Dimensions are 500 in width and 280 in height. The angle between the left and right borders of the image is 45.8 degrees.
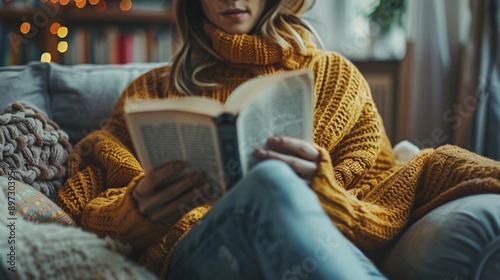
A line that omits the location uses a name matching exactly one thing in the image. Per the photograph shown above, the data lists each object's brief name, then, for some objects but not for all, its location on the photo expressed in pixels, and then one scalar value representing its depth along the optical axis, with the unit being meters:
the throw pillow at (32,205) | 1.04
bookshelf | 2.94
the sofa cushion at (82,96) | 1.56
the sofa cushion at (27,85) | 1.45
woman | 0.86
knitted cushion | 1.21
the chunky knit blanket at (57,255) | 0.85
